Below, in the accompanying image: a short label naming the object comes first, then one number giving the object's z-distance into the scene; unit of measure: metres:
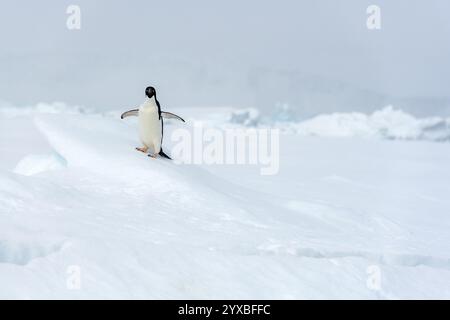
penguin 13.87
